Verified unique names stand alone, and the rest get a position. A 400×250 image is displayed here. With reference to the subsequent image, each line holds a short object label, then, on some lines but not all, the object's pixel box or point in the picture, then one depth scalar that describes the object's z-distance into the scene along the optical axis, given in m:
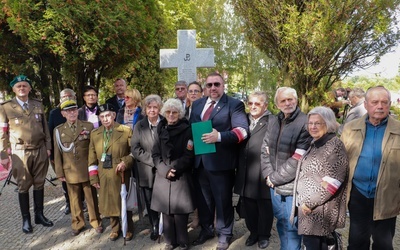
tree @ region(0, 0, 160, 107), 6.30
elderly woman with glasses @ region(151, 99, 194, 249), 3.64
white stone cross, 7.52
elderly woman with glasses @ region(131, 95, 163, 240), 3.90
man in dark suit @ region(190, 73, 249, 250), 3.68
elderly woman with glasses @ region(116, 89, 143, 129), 4.69
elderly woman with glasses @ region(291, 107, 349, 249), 2.64
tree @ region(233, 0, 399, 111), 6.59
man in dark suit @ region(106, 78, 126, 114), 5.50
